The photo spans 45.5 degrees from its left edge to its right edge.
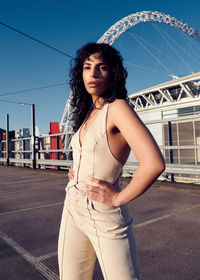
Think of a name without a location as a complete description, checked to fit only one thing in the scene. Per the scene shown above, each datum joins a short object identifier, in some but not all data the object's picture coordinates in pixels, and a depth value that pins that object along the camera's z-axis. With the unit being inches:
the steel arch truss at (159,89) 1728.7
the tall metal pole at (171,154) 243.1
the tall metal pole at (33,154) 448.5
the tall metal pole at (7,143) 551.5
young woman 40.1
